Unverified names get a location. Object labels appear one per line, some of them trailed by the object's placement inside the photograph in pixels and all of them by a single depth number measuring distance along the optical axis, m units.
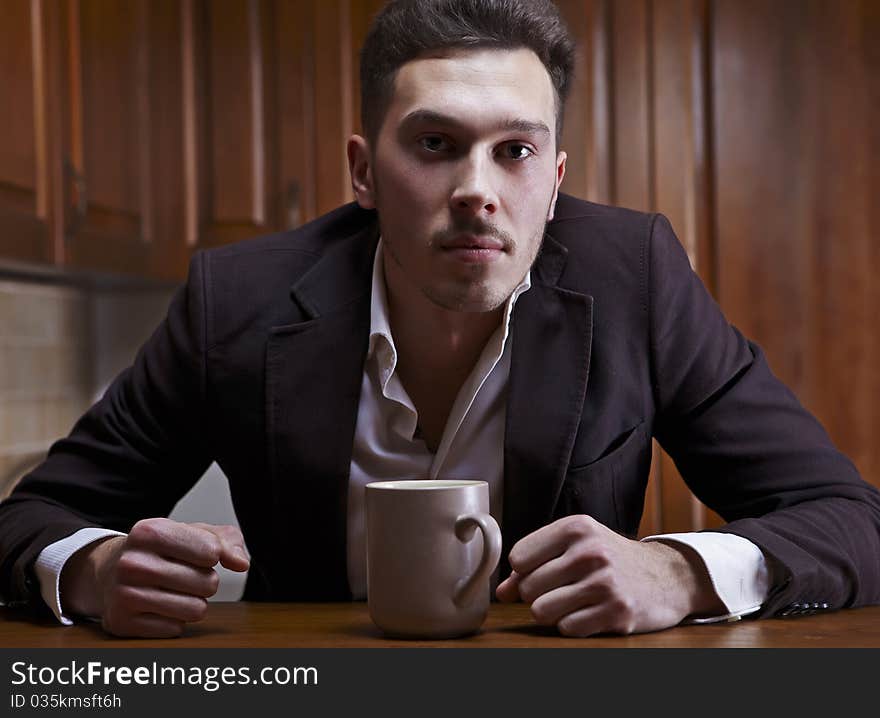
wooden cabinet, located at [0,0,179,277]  1.87
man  1.09
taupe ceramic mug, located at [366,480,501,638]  0.79
